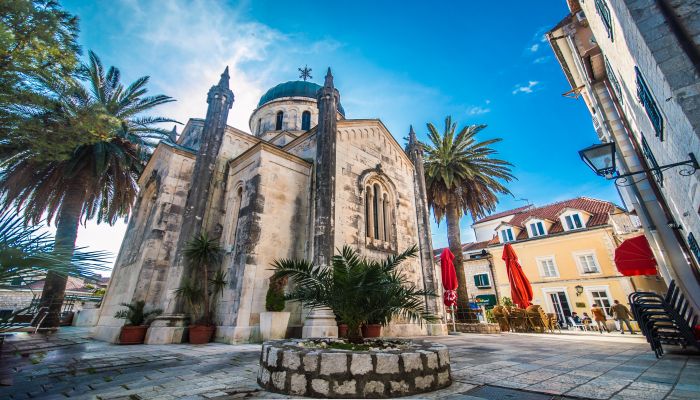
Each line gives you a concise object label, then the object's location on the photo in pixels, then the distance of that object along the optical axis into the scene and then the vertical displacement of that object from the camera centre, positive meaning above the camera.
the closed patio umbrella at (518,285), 13.39 +1.19
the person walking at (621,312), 15.07 -0.05
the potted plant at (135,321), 8.67 -0.11
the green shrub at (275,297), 9.00 +0.56
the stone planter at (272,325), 8.85 -0.27
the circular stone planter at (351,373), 3.29 -0.64
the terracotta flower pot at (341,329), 9.52 -0.44
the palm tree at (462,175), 18.39 +8.38
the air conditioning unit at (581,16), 8.94 +8.64
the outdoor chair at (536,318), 14.42 -0.28
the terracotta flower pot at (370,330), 10.29 -0.52
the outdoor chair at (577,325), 19.40 -0.87
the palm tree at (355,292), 4.43 +0.34
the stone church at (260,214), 9.59 +3.99
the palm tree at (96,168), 12.89 +6.82
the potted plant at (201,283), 9.42 +1.10
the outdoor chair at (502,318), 15.26 -0.27
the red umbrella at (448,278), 14.07 +1.66
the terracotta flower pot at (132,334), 8.63 -0.48
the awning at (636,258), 9.54 +1.67
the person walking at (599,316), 16.83 -0.26
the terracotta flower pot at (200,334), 8.76 -0.49
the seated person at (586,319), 19.96 -0.50
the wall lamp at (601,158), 5.30 +2.69
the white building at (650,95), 3.82 +3.63
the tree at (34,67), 6.84 +6.13
